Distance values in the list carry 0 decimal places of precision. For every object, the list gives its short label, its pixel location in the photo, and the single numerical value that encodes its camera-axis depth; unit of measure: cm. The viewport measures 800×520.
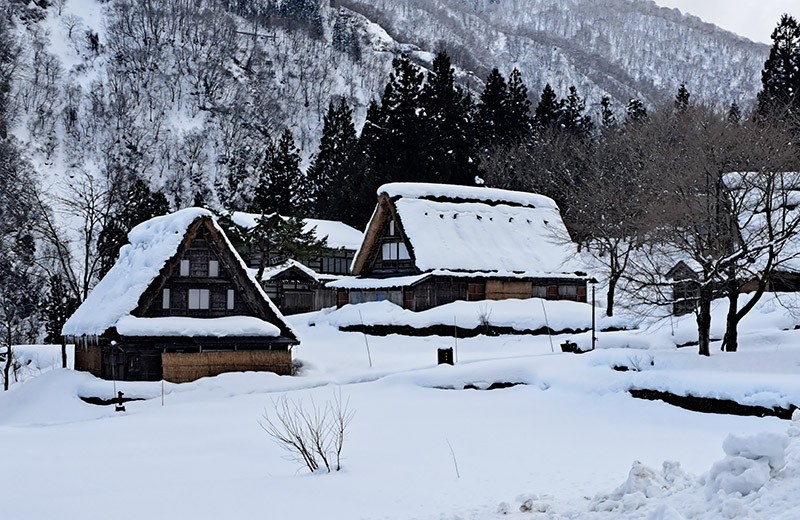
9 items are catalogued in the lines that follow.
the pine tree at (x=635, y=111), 6033
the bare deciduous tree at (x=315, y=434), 1305
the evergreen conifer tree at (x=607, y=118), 6588
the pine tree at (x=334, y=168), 5948
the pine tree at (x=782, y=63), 5512
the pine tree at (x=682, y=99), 5366
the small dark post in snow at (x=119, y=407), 2178
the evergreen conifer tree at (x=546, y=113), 6444
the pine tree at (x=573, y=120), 6400
